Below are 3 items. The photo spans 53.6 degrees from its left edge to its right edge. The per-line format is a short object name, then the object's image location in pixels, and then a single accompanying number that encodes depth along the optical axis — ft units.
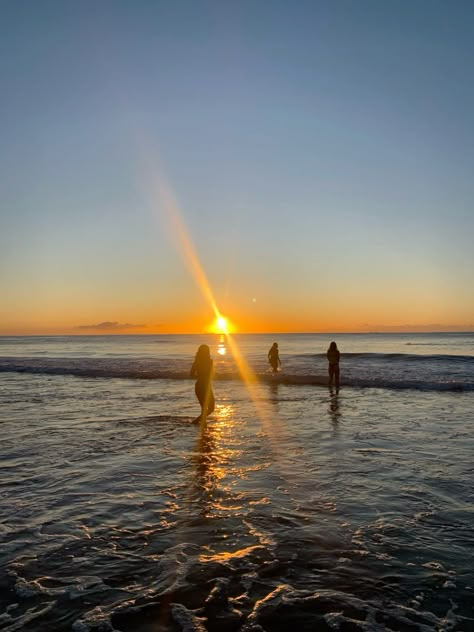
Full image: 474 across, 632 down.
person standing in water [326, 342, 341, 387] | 81.20
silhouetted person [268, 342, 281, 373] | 106.51
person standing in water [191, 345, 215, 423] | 46.90
